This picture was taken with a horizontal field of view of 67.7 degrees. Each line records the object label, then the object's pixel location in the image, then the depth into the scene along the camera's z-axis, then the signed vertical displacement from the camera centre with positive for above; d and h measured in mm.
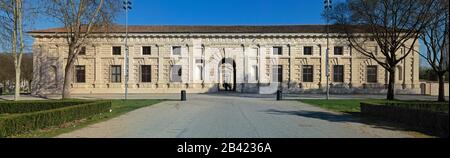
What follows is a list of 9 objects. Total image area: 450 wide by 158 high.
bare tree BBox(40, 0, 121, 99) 29188 +5098
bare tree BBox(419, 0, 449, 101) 25328 +3279
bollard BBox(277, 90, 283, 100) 32094 -1475
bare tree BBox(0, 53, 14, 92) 55769 +1515
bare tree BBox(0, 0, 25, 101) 27266 +4238
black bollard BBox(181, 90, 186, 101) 30786 -1586
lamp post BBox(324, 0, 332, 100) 32625 +6843
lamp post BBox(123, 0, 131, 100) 33962 +7559
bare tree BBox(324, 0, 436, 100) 27375 +5185
